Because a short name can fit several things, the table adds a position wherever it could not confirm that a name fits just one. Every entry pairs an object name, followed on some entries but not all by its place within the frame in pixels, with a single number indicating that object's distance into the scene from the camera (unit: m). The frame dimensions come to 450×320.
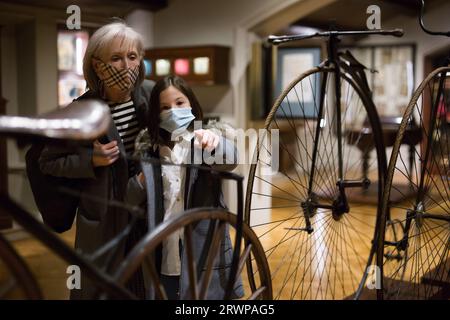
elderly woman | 1.52
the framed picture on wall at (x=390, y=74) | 9.15
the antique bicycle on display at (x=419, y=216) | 1.93
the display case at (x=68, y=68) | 5.81
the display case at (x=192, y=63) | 5.27
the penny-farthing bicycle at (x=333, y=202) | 2.37
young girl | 1.61
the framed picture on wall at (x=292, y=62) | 5.61
